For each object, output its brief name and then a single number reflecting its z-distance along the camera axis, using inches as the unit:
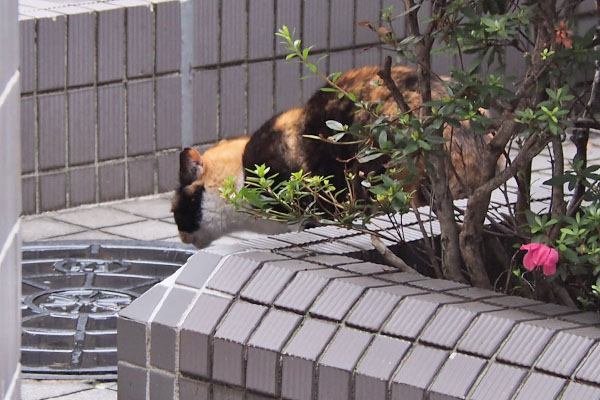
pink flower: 220.9
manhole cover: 334.6
